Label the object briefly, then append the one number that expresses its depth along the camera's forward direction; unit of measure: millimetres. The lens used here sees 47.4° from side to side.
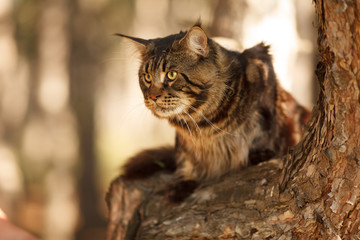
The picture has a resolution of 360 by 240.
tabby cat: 3152
